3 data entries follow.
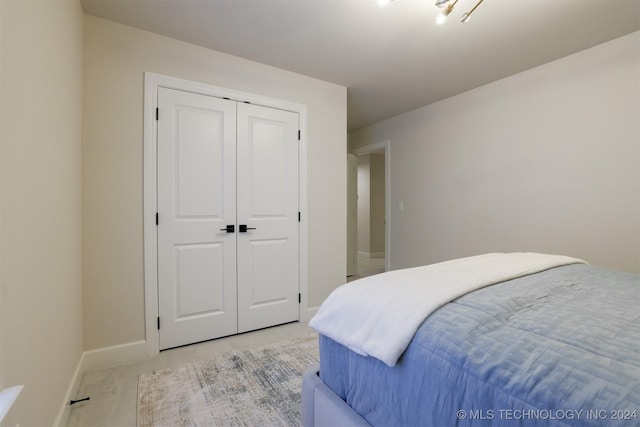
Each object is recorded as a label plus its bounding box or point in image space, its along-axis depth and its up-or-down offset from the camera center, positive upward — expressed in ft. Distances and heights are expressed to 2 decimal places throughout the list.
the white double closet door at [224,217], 7.33 -0.04
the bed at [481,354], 1.94 -1.14
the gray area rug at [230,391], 4.80 -3.36
